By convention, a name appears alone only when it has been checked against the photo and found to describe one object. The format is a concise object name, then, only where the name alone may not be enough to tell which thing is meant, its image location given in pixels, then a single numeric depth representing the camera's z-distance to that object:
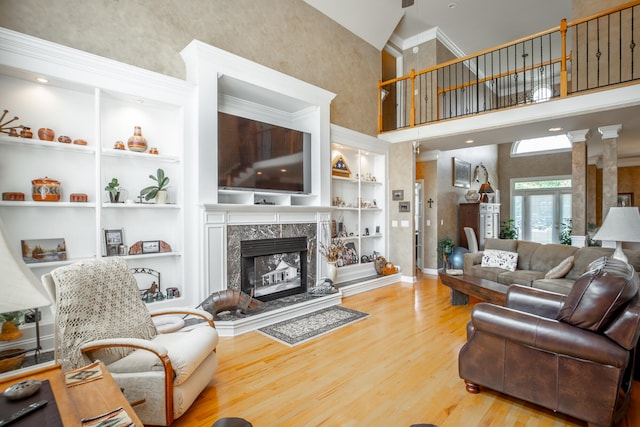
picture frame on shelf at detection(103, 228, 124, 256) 3.42
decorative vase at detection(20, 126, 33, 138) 2.98
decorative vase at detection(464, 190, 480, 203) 8.10
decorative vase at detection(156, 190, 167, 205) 3.71
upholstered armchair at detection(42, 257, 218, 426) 1.96
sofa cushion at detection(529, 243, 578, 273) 4.72
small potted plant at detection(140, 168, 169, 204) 3.69
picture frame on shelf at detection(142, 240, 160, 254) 3.66
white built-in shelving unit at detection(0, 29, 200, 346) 2.98
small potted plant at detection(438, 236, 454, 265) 7.26
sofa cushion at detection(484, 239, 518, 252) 5.34
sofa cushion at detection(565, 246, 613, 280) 4.23
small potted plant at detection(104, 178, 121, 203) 3.43
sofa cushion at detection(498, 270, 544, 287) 4.52
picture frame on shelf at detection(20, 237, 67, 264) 3.00
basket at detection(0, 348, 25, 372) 2.48
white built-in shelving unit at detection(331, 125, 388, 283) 5.98
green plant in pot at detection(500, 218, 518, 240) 9.45
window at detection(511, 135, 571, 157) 9.83
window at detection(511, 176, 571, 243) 9.93
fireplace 4.31
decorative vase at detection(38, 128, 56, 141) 3.06
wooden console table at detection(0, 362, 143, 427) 1.28
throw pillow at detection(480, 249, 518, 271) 5.09
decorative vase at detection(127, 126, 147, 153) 3.52
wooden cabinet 7.93
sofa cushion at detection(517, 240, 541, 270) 5.11
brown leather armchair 1.87
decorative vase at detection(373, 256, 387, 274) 6.36
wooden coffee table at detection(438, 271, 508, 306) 3.91
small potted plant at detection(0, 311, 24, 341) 2.70
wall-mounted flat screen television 4.11
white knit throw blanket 1.96
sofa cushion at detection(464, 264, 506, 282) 4.98
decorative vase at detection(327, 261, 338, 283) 5.21
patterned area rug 3.54
